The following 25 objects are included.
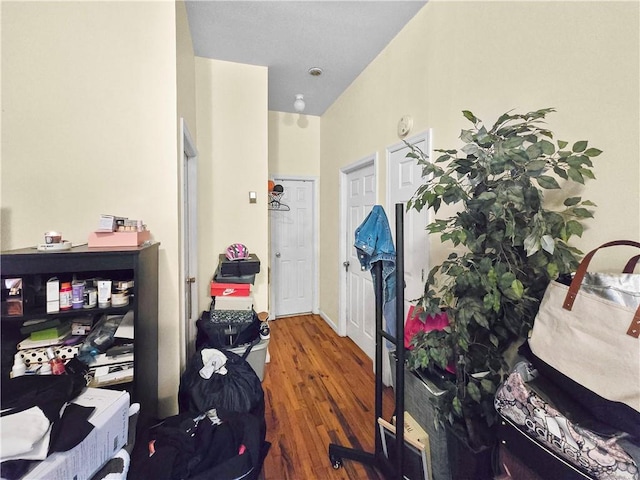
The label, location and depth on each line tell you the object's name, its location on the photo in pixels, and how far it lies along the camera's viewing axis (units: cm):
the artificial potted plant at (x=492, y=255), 92
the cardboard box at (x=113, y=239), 128
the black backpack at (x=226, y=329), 211
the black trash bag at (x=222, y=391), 153
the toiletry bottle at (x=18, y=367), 114
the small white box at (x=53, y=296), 112
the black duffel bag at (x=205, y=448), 108
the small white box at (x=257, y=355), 219
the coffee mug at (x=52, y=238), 118
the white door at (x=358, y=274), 269
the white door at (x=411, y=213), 196
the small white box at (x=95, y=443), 73
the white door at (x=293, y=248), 374
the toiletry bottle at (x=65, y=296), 115
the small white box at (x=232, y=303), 223
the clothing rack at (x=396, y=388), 118
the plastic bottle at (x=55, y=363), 117
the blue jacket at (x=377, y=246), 135
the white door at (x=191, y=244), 218
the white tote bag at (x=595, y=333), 67
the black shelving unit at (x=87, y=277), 110
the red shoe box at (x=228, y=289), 225
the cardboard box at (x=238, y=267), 229
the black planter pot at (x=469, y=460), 108
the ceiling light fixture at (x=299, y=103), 302
